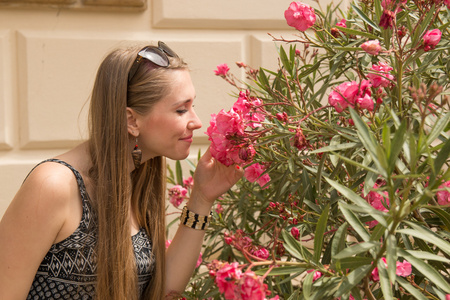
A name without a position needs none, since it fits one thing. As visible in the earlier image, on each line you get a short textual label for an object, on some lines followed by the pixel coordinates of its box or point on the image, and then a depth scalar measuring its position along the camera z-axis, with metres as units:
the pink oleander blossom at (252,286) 1.23
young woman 1.64
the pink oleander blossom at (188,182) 2.06
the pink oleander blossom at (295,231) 1.54
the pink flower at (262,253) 1.55
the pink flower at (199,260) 1.94
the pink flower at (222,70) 1.83
